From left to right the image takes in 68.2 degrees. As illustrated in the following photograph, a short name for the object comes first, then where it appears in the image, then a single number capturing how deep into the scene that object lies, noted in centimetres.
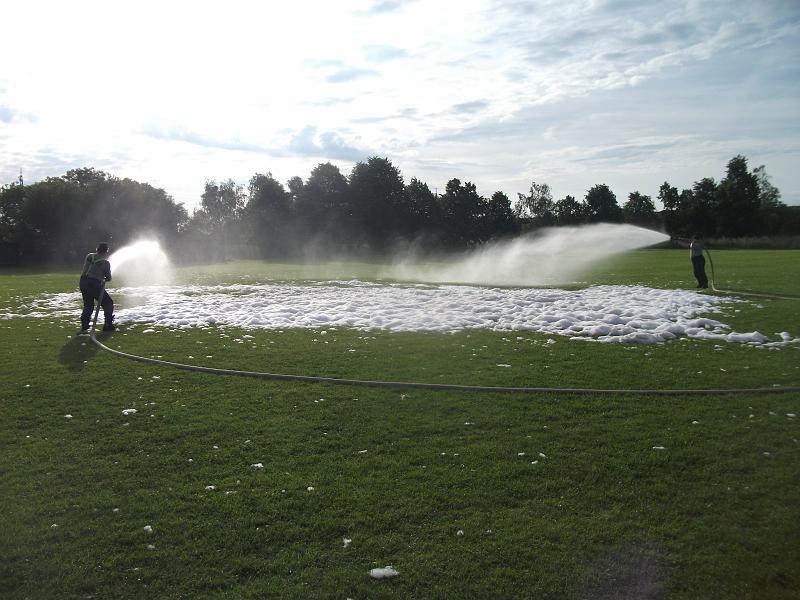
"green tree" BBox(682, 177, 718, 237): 10475
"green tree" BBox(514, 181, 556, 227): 15244
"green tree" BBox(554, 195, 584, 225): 11669
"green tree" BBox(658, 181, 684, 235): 10744
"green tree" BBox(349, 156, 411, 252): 9744
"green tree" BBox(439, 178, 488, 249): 9812
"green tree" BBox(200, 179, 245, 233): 15588
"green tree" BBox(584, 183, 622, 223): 11538
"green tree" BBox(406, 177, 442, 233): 9925
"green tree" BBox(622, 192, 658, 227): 11831
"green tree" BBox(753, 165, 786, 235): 10739
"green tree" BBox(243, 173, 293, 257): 9869
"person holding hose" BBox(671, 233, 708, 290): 2668
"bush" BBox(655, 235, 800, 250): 7712
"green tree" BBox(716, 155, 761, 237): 10256
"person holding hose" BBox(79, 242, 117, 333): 1738
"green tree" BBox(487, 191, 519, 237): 9950
